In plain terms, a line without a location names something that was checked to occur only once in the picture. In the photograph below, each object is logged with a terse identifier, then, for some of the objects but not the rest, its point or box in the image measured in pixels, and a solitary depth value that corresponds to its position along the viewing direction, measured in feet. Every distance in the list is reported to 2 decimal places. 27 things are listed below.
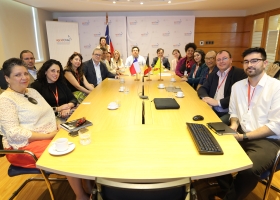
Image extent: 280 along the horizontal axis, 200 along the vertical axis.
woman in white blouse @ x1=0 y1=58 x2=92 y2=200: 4.92
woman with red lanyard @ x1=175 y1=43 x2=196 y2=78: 14.23
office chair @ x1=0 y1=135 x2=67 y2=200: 4.53
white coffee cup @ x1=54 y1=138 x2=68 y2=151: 4.01
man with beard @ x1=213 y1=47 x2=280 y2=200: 4.75
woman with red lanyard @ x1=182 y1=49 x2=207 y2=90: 11.90
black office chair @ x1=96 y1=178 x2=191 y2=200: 2.66
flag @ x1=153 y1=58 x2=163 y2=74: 11.97
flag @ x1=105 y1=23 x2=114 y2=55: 21.91
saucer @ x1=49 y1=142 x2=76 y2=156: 3.91
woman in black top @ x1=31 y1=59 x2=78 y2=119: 7.54
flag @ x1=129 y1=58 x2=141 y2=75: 11.64
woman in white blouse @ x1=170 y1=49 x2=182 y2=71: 18.87
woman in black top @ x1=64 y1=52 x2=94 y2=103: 10.18
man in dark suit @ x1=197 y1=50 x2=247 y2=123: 7.75
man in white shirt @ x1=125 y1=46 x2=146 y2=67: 18.86
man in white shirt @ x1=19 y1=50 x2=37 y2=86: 10.05
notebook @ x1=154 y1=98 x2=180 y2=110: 6.61
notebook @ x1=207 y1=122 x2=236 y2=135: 4.80
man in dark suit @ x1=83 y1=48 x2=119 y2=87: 12.28
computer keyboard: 3.93
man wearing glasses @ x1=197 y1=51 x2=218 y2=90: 9.70
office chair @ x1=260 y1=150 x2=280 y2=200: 4.51
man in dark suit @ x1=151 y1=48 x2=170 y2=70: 19.51
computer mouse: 5.63
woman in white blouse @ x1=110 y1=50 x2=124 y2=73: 17.83
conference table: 3.41
